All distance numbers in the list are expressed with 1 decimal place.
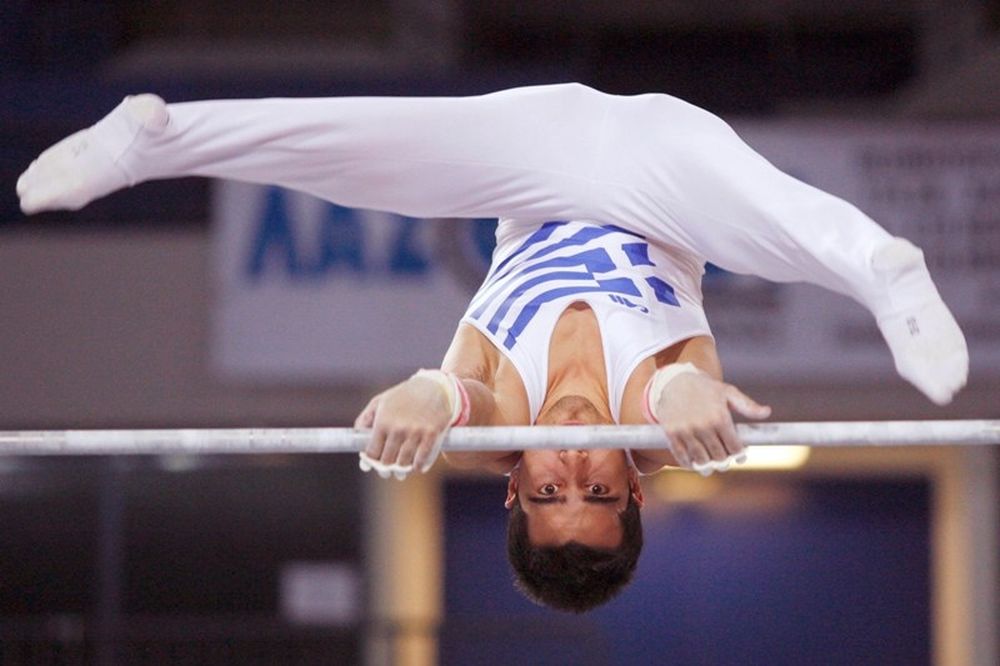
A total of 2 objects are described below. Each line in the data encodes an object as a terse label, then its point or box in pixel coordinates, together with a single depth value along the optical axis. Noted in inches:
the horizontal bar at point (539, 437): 198.5
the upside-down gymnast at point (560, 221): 217.9
